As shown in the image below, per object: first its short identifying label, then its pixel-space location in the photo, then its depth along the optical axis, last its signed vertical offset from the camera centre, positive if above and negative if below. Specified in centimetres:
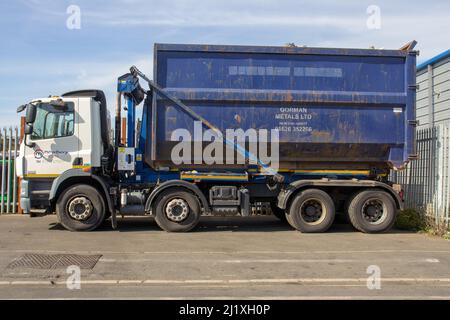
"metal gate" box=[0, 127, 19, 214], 1313 -46
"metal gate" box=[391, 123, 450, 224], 1067 -39
